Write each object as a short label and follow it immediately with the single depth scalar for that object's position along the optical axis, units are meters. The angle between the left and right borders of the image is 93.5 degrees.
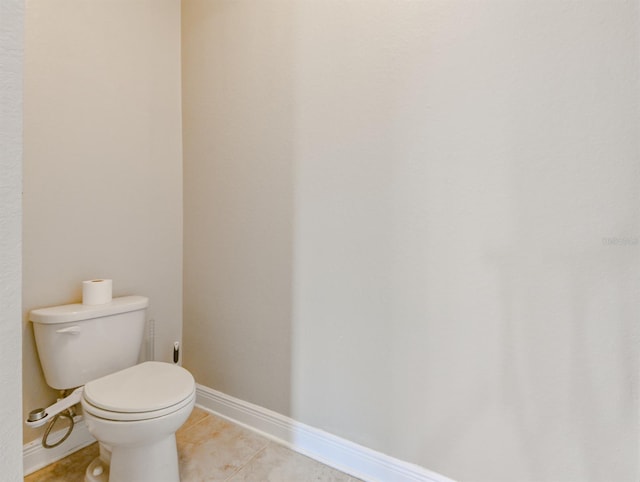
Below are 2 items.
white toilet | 0.99
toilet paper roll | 1.28
